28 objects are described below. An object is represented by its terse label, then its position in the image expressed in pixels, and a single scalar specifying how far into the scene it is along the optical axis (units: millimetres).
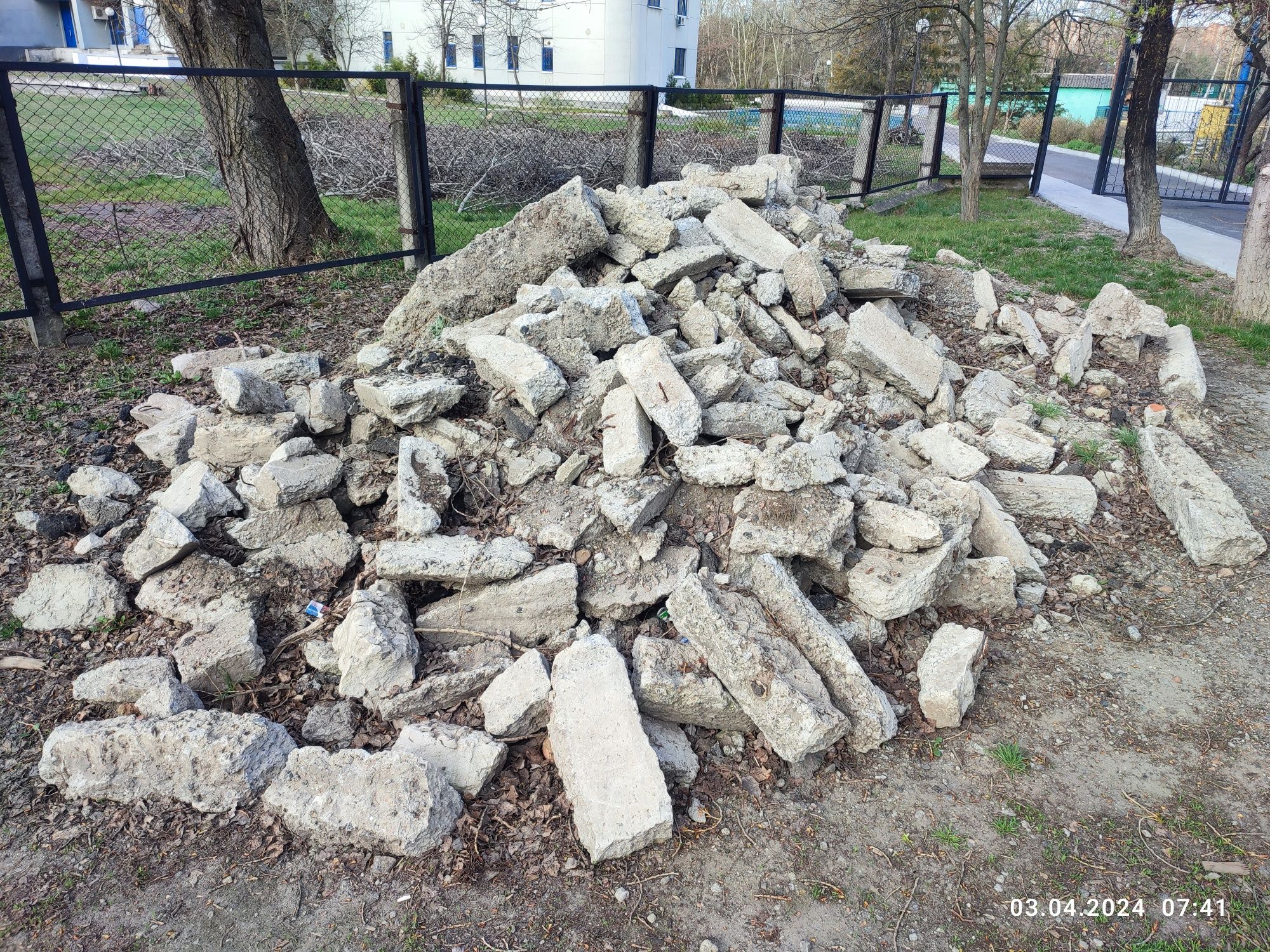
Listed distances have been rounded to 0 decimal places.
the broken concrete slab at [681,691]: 3193
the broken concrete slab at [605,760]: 2756
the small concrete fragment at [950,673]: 3348
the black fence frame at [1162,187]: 14734
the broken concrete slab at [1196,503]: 4508
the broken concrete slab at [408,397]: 4273
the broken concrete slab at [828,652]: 3258
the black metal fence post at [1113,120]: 14484
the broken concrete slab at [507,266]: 5441
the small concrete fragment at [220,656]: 3340
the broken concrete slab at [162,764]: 2910
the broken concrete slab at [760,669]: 3078
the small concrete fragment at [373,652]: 3273
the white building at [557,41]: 29891
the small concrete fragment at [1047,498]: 4871
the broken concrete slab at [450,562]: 3605
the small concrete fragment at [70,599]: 3656
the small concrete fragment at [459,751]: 2984
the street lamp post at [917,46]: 15320
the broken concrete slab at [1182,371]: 6348
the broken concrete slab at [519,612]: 3613
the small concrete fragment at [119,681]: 3264
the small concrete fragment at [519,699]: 3137
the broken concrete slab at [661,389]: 4109
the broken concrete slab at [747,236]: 6125
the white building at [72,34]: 33938
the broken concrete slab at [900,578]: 3688
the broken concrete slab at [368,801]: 2750
